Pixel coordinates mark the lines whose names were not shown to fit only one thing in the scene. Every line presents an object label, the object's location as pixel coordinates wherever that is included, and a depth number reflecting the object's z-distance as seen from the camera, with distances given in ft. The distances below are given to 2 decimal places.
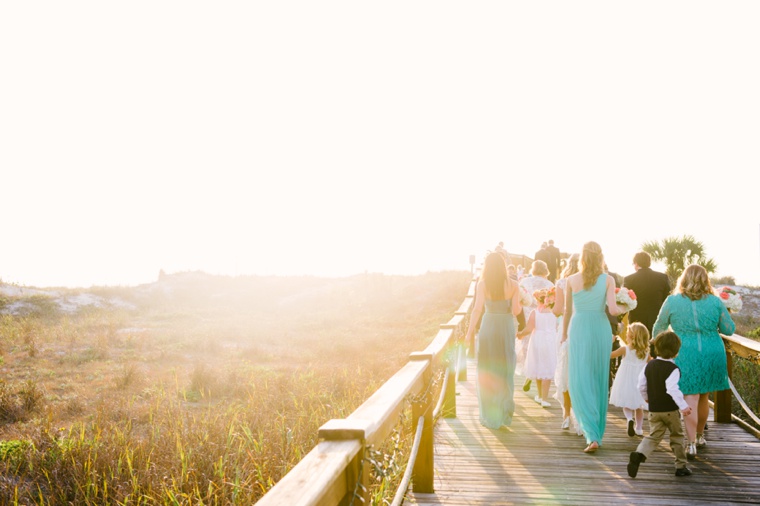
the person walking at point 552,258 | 55.36
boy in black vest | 18.18
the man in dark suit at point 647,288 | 28.14
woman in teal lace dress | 20.47
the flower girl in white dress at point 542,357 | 29.86
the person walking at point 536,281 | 31.65
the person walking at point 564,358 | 23.15
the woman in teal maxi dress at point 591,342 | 21.25
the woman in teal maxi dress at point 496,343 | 24.38
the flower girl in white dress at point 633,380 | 23.16
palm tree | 76.64
